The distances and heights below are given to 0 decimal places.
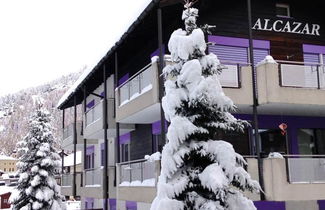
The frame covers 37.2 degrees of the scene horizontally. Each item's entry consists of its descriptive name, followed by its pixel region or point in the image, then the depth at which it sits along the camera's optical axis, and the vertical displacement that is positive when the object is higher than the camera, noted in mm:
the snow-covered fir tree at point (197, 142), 8867 +687
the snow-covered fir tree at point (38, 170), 26109 +646
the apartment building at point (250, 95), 14977 +2811
